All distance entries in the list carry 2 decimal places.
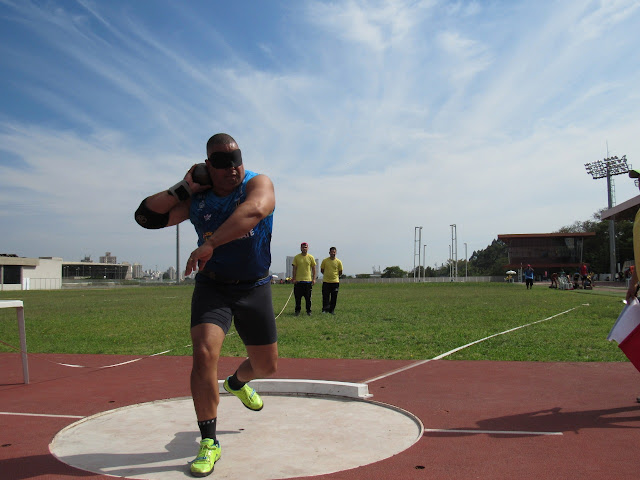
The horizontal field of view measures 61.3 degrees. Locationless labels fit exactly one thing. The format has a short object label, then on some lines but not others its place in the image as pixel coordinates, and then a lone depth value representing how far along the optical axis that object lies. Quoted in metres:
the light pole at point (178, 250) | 65.14
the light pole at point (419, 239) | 92.62
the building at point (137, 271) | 186.38
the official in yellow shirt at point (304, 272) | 15.01
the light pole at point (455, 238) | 92.49
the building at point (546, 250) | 87.38
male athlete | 3.57
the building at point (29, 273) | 68.06
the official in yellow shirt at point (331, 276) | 15.47
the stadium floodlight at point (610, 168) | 71.00
